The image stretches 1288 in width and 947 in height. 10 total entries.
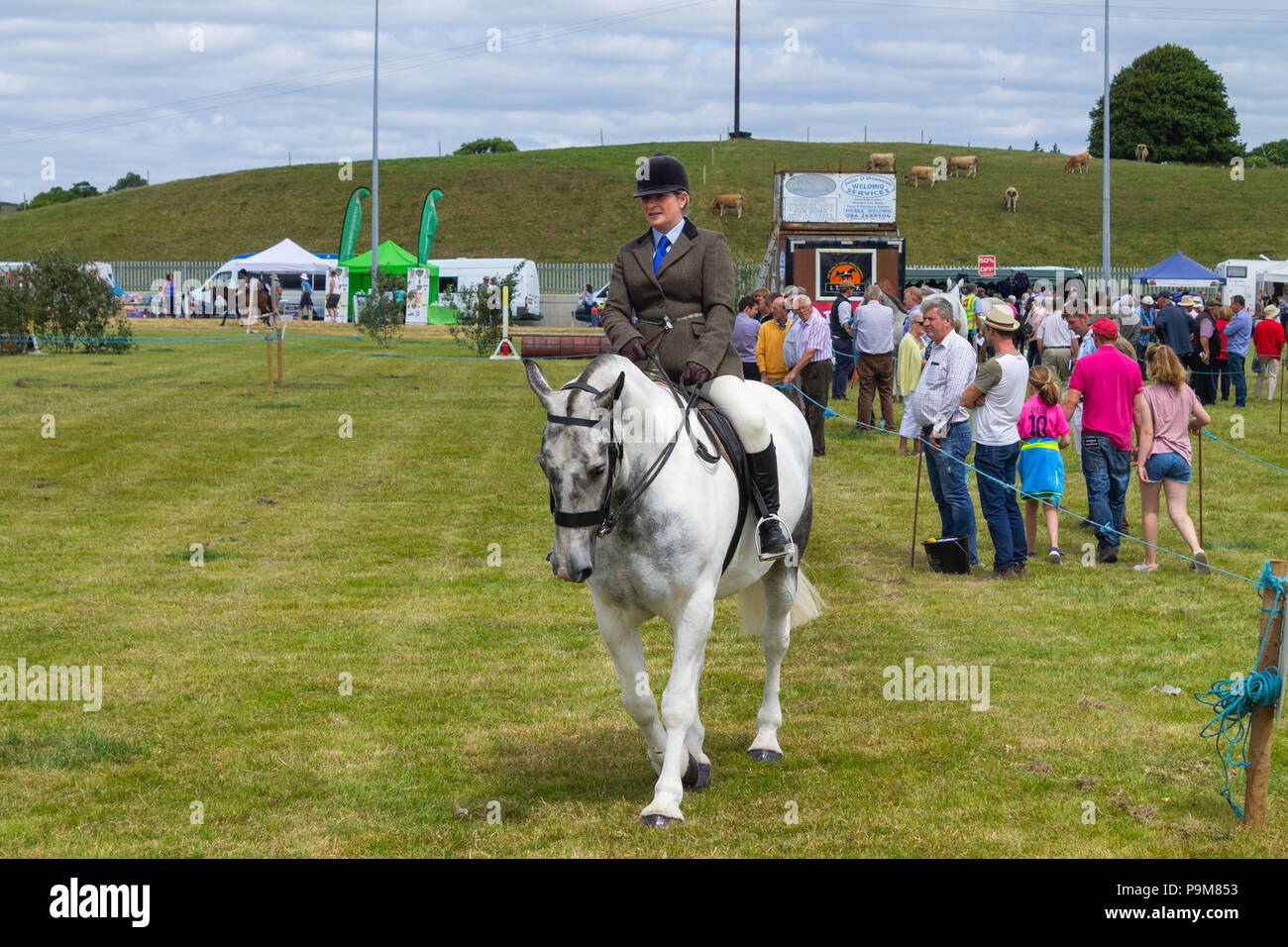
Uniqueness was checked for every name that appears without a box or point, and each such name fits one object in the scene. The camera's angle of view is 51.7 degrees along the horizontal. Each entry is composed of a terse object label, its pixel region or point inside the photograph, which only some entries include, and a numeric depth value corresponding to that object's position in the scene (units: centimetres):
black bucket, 1241
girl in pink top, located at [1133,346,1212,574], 1225
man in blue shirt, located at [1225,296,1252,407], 2681
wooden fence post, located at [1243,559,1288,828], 596
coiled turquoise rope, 589
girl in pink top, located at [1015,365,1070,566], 1254
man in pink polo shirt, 1276
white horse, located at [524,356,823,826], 557
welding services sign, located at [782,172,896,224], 3444
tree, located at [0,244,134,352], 3584
